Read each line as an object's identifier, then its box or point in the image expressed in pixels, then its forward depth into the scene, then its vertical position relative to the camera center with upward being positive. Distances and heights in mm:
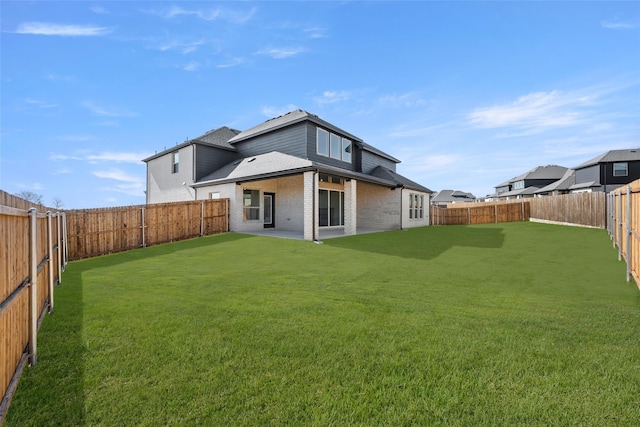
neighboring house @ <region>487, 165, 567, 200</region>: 48156 +5263
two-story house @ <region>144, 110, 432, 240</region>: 14830 +1849
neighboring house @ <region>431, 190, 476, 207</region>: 65625 +3134
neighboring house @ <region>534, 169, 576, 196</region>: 38000 +3249
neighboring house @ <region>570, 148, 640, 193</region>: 30172 +4348
